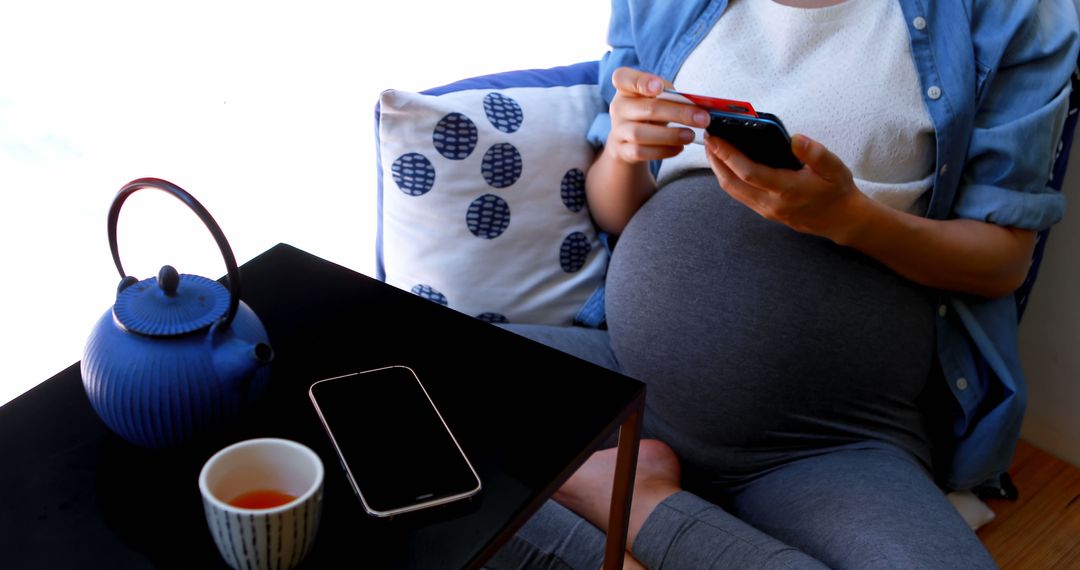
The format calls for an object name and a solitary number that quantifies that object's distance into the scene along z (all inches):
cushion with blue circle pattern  45.4
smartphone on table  27.6
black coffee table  26.1
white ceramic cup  22.4
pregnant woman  38.3
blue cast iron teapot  26.3
